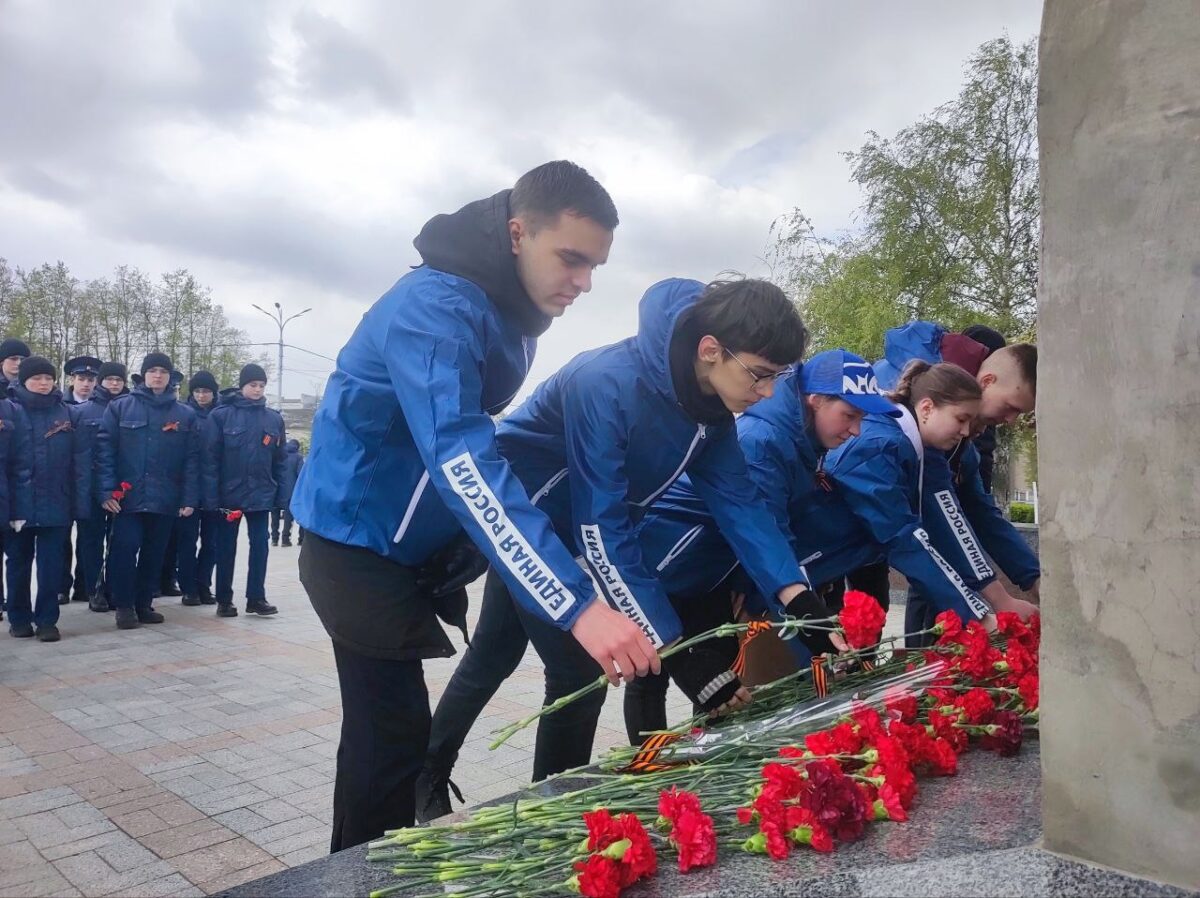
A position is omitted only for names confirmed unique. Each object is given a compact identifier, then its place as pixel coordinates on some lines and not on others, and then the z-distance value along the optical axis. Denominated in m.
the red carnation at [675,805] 1.65
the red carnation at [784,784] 1.66
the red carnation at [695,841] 1.60
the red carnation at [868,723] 1.93
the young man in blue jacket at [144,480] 7.54
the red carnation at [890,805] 1.72
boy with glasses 2.56
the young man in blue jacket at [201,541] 8.53
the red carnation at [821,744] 1.88
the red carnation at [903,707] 2.21
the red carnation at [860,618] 2.23
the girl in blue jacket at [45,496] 6.87
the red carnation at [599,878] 1.50
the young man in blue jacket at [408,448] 2.09
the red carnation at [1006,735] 2.12
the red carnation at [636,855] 1.53
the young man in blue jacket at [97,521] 7.72
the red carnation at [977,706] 2.15
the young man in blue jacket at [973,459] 3.78
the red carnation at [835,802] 1.62
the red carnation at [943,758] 1.96
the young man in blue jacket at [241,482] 8.28
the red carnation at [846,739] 1.89
